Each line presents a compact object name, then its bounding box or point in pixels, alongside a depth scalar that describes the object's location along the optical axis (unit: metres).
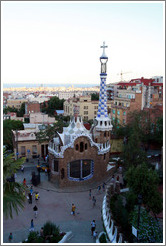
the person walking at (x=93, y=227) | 15.42
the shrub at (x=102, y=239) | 13.76
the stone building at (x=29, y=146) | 31.11
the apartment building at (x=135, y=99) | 48.28
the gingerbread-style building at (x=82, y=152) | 21.83
